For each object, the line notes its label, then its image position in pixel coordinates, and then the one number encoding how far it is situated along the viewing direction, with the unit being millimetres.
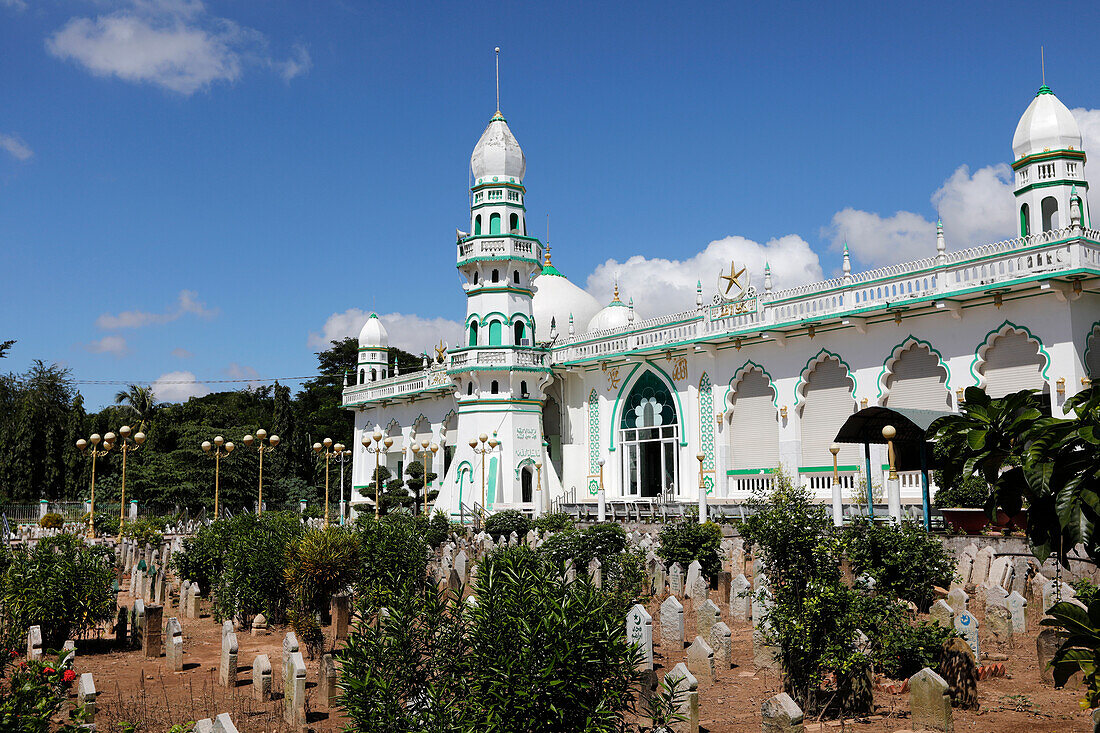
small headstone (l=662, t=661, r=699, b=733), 7445
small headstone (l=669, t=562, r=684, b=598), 15844
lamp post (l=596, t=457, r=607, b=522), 27547
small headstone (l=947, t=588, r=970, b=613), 11141
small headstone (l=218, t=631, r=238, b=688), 9773
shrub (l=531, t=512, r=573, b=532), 24077
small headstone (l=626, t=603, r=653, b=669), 9648
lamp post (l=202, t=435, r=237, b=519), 26978
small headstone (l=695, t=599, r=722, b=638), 11133
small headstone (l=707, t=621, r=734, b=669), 10336
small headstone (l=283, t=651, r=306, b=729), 8211
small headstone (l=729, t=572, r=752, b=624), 13297
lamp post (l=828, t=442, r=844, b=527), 20188
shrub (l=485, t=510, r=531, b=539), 25672
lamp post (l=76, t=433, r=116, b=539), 25531
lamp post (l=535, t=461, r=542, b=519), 32694
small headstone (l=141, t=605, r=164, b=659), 11656
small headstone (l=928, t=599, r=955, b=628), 10219
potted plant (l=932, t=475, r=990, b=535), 18125
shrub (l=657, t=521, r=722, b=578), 16625
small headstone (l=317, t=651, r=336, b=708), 8995
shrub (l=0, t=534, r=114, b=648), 11523
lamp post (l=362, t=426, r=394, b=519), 42828
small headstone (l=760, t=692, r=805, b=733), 6895
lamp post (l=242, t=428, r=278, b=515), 26778
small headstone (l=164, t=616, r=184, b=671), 10867
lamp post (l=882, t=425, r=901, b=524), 17984
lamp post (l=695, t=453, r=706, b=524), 23767
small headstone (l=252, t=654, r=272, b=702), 9055
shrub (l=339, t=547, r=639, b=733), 5324
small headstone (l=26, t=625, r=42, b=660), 10391
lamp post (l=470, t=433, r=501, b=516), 31562
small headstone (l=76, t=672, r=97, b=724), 8000
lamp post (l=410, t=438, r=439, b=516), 37994
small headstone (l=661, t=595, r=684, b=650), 11391
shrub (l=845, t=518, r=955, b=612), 11859
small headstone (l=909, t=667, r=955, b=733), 7453
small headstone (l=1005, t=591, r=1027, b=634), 11523
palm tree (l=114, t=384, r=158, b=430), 59688
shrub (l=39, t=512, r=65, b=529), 35475
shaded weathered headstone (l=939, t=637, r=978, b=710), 8336
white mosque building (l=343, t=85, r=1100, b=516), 21906
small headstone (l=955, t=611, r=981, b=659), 9500
